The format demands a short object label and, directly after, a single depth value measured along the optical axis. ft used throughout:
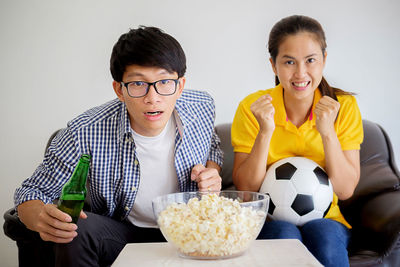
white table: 3.40
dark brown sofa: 5.42
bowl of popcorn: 3.40
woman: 5.47
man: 4.85
